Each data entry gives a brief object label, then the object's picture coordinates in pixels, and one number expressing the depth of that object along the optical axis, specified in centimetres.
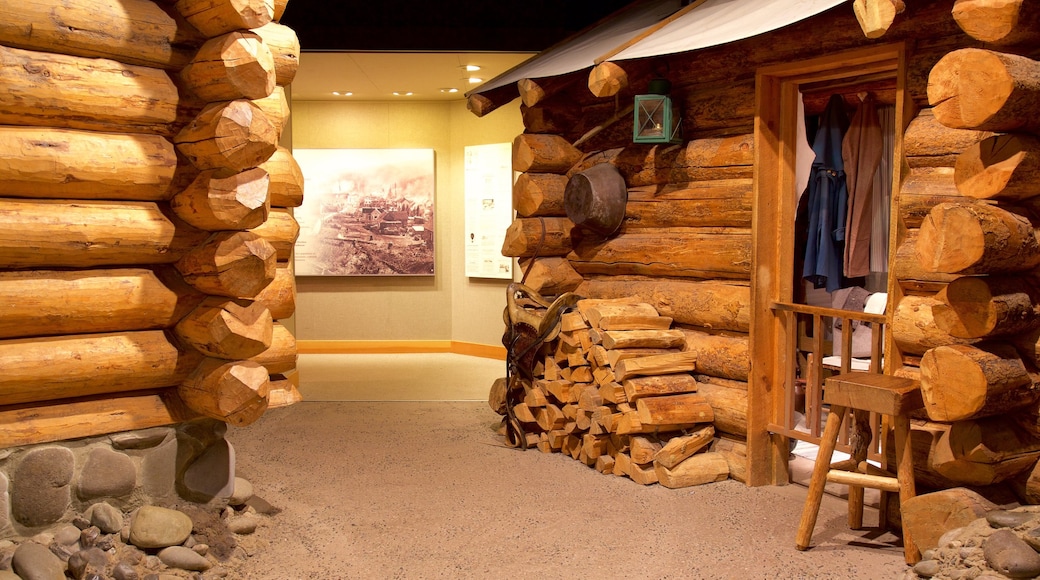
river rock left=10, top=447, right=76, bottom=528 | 422
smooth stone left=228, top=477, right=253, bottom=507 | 507
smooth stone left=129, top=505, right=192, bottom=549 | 433
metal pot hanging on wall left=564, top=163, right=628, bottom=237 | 659
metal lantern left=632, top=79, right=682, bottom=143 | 611
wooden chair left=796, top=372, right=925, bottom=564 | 429
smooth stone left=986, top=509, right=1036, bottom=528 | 372
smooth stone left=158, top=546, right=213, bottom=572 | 431
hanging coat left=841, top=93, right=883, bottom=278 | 671
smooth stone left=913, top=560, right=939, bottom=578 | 385
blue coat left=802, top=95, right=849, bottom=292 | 682
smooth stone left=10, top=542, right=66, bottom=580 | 392
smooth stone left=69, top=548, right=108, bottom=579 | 409
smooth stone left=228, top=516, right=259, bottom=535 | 484
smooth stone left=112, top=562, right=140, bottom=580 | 411
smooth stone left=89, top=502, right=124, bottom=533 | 434
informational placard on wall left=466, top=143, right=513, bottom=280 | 1077
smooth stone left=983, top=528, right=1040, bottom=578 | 346
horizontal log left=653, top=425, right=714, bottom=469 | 584
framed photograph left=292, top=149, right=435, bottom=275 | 1134
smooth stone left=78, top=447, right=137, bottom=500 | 441
